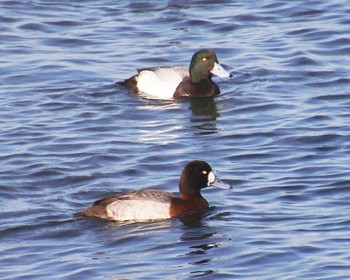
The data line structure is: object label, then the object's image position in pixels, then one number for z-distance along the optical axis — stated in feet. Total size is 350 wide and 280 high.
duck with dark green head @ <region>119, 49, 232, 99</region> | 65.67
